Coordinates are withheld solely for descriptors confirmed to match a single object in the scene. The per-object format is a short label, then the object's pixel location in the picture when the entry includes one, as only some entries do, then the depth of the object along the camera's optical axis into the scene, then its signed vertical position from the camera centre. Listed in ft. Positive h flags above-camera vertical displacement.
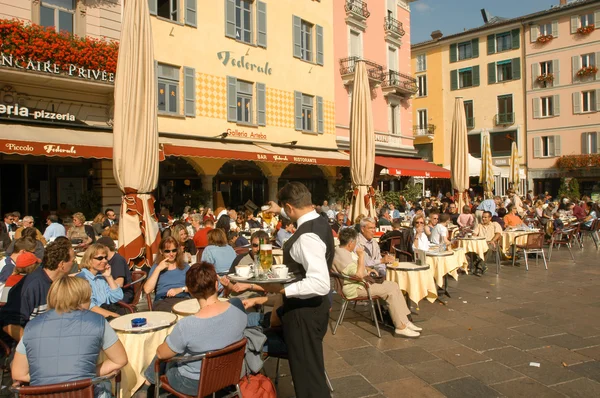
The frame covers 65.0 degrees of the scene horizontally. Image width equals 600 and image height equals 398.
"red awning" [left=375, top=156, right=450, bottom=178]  65.82 +4.49
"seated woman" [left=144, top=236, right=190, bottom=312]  15.93 -2.52
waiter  10.16 -2.40
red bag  10.36 -4.16
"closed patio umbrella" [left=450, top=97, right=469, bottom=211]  44.37 +3.97
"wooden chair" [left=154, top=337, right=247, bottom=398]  9.65 -3.55
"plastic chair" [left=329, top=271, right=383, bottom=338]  18.06 -3.57
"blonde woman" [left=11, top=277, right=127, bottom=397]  9.07 -2.73
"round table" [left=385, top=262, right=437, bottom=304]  20.10 -3.48
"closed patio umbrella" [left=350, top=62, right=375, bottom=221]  32.99 +3.73
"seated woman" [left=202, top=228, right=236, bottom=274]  19.57 -2.13
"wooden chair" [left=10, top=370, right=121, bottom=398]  8.33 -3.32
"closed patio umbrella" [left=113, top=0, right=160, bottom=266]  21.16 +3.06
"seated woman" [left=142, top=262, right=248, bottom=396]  10.03 -2.87
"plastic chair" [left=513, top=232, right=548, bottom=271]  32.91 -3.26
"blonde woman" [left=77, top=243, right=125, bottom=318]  15.43 -2.48
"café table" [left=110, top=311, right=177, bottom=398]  11.83 -3.70
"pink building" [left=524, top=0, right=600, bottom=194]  100.17 +22.83
